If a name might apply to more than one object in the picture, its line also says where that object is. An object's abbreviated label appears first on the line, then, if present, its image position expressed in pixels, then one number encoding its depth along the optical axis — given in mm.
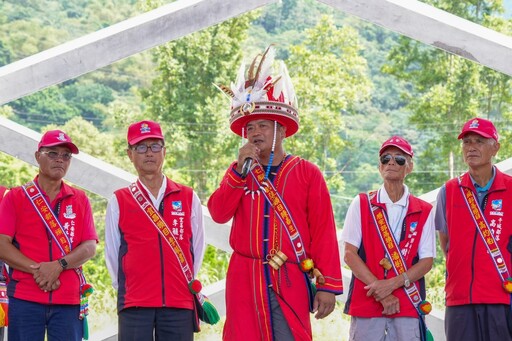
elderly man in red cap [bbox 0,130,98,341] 7907
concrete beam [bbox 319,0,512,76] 8953
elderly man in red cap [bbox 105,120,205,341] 7627
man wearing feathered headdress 6948
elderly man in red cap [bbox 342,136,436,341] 7765
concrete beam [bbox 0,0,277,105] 9370
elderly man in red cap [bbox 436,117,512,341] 7919
